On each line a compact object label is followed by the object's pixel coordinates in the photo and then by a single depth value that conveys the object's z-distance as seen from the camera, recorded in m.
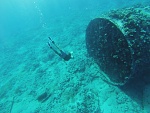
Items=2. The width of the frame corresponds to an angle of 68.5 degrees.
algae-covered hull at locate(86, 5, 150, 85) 2.82
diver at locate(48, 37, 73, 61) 4.09
